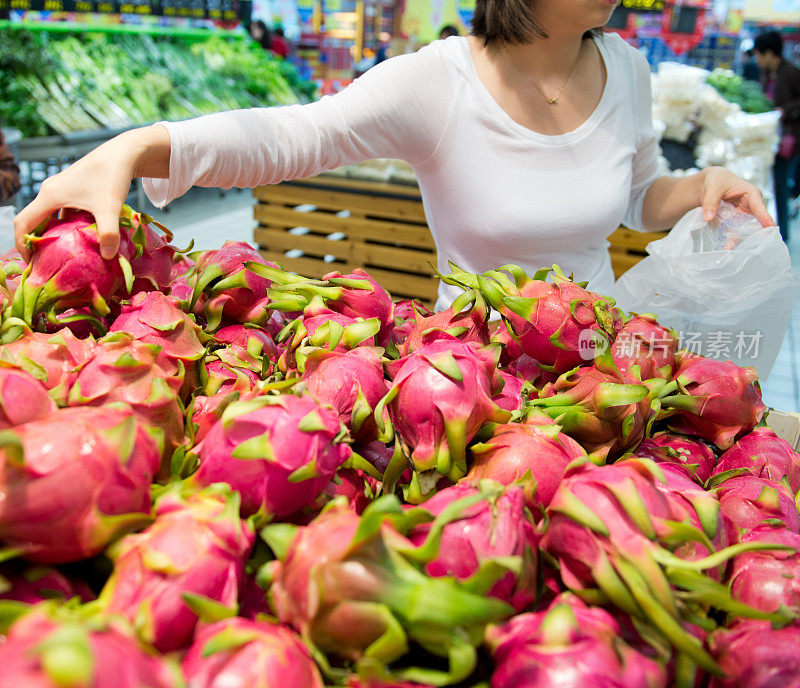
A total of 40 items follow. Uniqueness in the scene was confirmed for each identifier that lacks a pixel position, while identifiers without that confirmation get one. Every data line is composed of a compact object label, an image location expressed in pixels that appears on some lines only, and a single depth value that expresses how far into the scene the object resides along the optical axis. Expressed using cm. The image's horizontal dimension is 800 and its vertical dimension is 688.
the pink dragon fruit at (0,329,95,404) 71
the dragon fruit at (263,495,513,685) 50
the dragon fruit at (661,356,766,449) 92
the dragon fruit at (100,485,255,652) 52
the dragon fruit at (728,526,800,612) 63
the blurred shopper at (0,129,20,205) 272
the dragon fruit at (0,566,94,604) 55
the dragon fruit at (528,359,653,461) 79
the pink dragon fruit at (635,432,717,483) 86
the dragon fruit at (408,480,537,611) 55
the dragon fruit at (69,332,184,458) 69
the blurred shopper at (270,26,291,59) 802
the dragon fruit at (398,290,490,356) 87
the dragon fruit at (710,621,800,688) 54
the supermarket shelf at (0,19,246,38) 570
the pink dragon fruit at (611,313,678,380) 93
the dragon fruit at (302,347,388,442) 74
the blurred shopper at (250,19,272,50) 778
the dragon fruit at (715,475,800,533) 75
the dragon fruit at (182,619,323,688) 46
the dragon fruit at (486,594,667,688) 50
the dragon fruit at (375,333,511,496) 69
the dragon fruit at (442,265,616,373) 86
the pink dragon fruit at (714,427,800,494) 87
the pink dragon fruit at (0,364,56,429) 61
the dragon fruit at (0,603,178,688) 39
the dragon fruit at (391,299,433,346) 104
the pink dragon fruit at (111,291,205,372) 79
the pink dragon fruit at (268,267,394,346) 93
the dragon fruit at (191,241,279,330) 94
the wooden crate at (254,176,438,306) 365
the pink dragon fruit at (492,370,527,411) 82
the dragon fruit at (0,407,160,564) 54
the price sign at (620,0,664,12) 429
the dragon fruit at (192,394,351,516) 61
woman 146
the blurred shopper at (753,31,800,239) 577
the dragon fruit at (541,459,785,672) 54
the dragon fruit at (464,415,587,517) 68
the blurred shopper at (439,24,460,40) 576
